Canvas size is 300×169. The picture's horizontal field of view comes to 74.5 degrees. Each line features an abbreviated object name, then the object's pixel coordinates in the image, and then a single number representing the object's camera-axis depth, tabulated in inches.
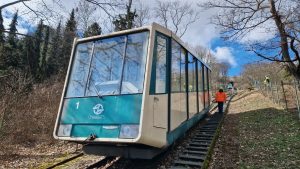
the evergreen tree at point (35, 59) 1109.0
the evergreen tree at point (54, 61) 1010.9
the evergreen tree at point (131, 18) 557.2
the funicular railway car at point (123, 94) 165.2
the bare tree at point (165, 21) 870.1
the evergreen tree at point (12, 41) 984.5
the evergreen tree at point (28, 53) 1146.4
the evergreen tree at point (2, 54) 378.1
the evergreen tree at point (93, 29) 720.4
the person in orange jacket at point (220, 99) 461.0
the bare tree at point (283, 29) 299.6
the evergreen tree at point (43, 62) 1113.0
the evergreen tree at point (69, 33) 345.3
